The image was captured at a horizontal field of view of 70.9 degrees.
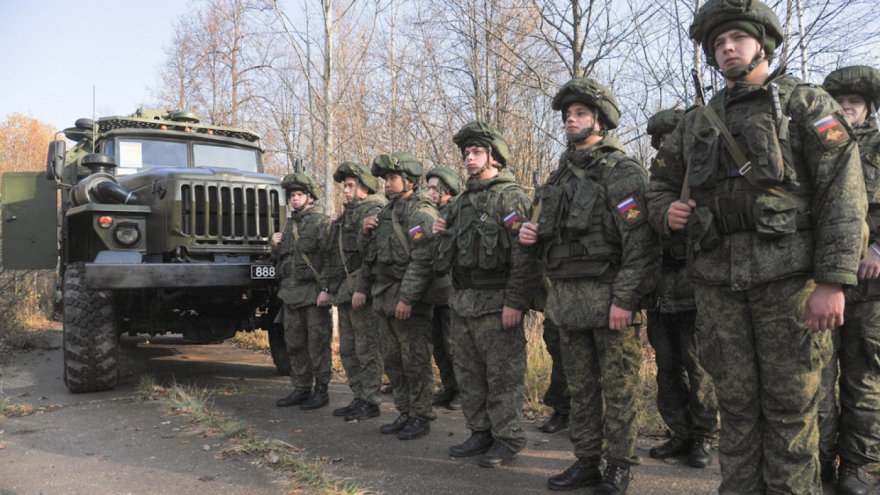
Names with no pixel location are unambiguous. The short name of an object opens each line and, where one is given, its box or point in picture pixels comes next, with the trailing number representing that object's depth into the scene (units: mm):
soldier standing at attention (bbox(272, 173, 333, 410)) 5078
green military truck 5168
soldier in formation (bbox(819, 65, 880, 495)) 2889
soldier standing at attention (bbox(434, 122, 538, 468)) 3477
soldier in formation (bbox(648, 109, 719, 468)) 3352
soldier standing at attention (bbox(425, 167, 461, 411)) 5129
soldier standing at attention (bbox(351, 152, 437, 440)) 4090
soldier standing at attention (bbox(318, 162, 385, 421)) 4719
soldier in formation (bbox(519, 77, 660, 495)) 2842
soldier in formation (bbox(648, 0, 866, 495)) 2131
